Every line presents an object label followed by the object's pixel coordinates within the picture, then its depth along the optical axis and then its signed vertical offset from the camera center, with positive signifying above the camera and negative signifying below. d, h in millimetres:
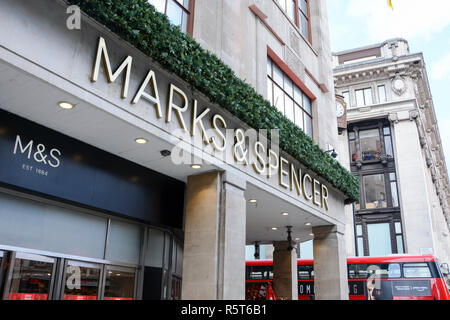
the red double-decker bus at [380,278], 22266 +918
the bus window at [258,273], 26812 +1219
